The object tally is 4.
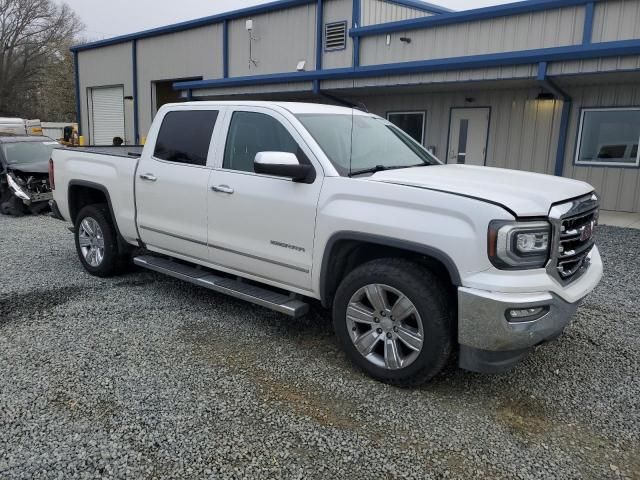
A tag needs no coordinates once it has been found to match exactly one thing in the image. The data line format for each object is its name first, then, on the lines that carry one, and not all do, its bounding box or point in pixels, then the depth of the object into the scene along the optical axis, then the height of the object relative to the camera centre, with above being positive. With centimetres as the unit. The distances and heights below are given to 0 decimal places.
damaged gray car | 1073 -115
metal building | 1081 +141
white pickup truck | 316 -64
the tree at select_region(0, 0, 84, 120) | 4934 +670
